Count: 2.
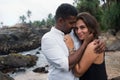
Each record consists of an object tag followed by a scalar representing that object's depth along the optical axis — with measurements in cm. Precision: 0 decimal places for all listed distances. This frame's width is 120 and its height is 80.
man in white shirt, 208
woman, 214
